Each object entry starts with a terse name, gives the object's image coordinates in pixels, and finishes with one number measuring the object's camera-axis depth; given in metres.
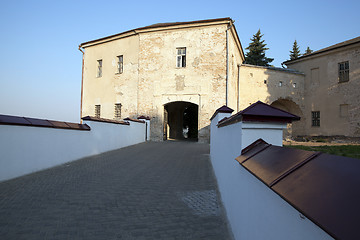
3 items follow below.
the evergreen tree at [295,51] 38.41
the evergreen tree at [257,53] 29.41
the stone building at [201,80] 14.17
